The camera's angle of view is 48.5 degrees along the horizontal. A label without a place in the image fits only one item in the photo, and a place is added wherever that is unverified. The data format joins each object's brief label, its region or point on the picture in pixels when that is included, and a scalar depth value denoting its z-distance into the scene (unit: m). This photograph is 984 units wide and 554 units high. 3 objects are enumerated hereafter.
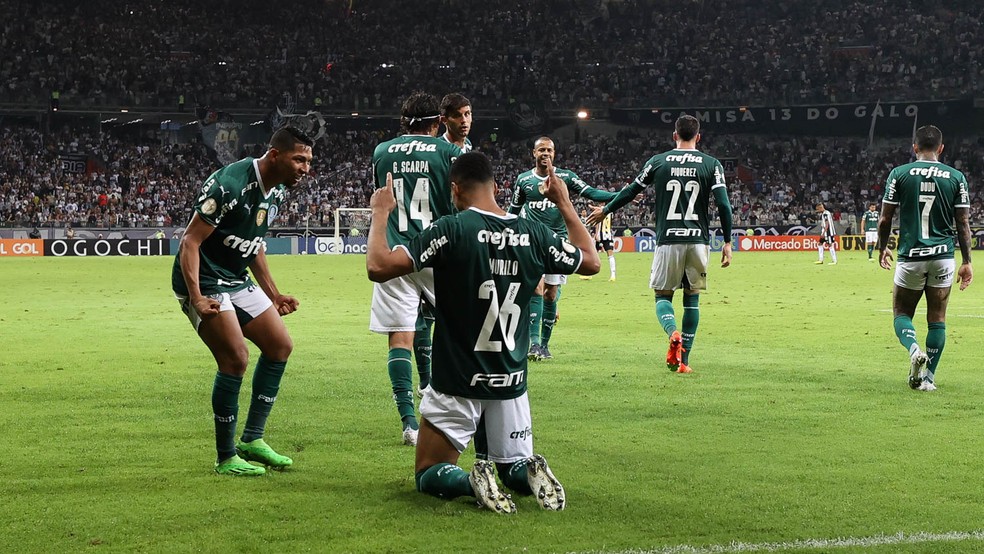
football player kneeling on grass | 5.40
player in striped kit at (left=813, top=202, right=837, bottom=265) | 36.47
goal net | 50.12
